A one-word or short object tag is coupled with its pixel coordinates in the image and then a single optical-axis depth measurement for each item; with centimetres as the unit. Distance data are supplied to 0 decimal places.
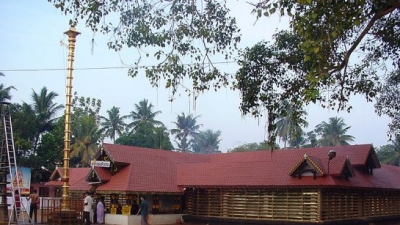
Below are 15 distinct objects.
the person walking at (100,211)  2369
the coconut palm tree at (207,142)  7678
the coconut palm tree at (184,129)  7006
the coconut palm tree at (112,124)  5553
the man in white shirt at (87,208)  2130
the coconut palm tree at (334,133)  5975
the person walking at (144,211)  2169
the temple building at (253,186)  2203
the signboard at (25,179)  3341
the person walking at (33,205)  2338
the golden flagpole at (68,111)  2172
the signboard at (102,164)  2564
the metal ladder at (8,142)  2009
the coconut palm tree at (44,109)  4409
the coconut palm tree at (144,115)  5800
